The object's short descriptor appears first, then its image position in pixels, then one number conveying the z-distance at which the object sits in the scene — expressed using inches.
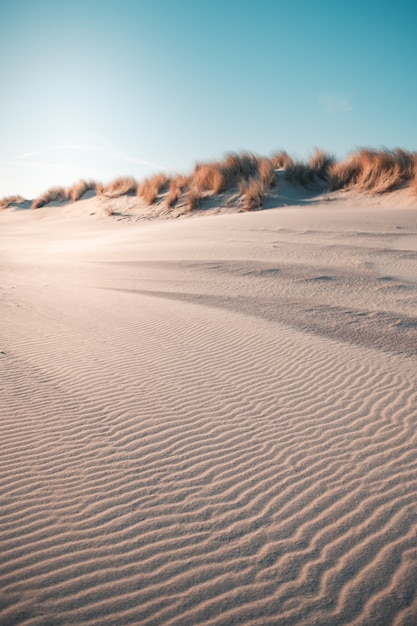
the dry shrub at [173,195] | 625.3
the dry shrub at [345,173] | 546.6
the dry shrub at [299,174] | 593.0
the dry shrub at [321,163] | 594.9
